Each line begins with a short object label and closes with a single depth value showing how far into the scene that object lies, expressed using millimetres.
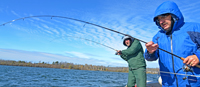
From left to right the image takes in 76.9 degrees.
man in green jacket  3941
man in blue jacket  1494
